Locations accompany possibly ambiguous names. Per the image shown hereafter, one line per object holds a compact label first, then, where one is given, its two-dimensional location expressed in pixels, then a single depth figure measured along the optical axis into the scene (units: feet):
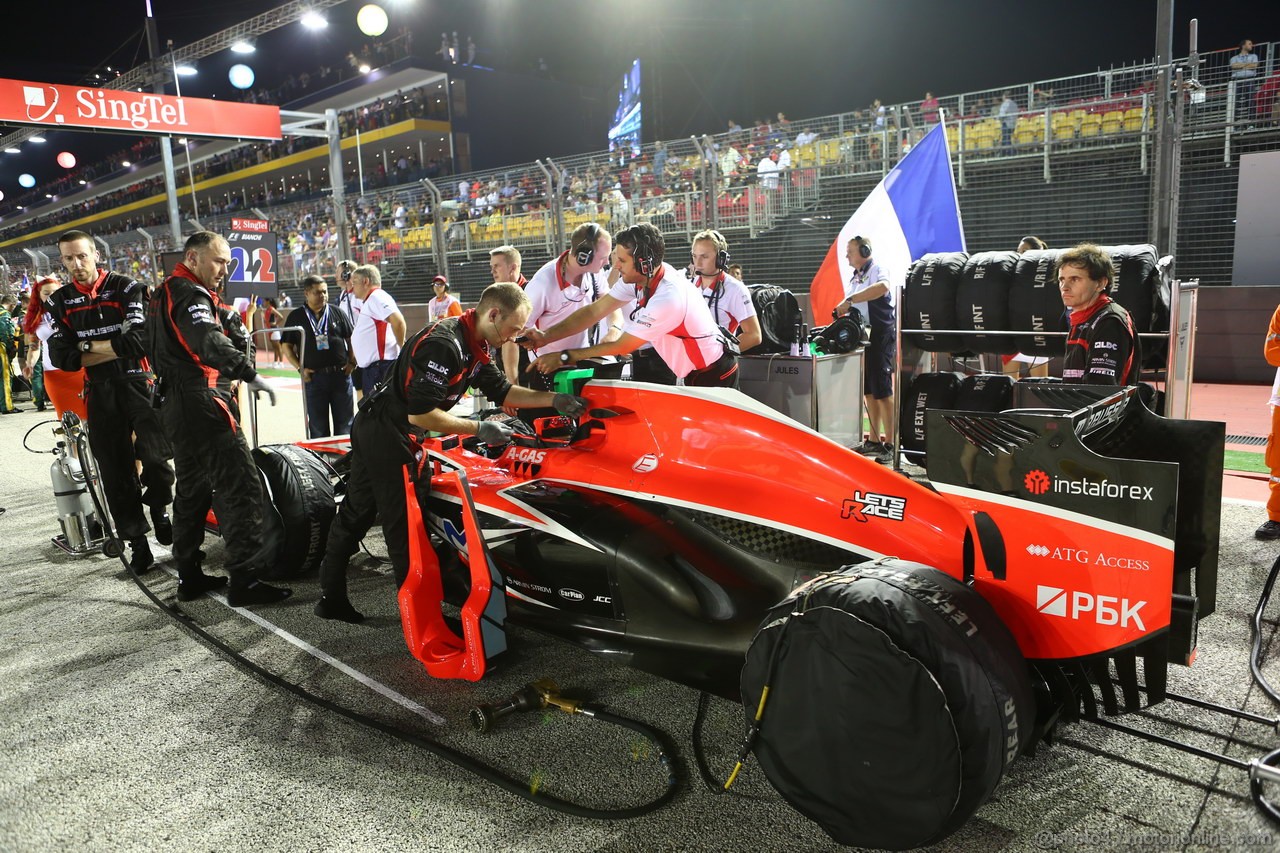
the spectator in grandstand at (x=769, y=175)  37.47
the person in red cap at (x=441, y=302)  26.99
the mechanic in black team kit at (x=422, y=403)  11.14
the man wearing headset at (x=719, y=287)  20.50
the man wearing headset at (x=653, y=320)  14.08
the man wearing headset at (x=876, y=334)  23.45
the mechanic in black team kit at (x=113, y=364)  15.74
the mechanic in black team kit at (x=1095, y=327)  12.67
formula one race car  6.34
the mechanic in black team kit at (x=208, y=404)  13.08
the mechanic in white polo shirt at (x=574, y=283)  16.93
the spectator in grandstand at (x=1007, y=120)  34.01
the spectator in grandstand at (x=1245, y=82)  30.30
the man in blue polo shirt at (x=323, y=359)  21.68
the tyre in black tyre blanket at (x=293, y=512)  14.62
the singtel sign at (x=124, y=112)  43.34
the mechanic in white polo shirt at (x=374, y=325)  22.81
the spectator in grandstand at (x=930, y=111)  34.86
